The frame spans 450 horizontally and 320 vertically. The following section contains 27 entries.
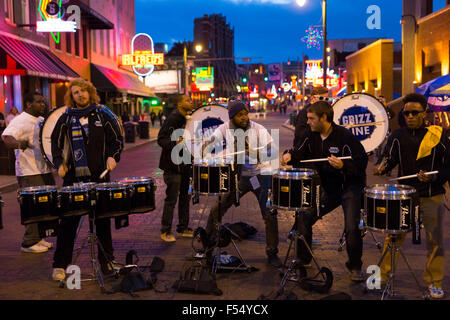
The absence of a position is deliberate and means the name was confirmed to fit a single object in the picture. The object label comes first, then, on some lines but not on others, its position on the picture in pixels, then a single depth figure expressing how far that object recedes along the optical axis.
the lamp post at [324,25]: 27.70
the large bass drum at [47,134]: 7.10
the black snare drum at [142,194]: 5.92
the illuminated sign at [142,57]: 38.69
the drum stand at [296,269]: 5.65
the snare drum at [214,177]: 6.16
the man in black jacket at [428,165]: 5.25
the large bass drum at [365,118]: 7.96
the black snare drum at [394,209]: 4.96
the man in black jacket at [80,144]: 5.99
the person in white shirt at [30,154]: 7.23
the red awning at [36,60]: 18.98
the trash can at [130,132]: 29.22
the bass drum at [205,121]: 8.02
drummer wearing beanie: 6.55
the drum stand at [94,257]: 5.71
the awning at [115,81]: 31.88
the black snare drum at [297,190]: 5.47
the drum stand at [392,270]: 5.22
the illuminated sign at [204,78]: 80.19
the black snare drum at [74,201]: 5.55
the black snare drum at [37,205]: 5.59
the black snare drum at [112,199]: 5.66
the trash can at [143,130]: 32.96
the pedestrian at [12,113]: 18.28
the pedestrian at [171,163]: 7.87
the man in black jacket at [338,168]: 5.73
